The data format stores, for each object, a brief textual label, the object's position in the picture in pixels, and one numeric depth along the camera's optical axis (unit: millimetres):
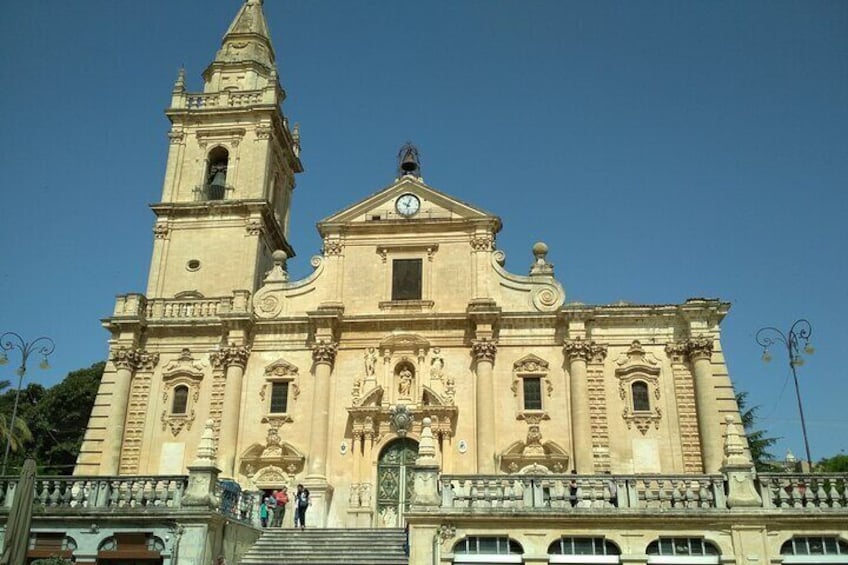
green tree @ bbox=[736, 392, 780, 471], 38469
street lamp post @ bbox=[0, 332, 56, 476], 23969
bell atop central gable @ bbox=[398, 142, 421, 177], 31891
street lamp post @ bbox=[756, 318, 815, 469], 22406
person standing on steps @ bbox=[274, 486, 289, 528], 23172
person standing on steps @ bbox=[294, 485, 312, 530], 22438
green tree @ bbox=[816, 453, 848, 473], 50253
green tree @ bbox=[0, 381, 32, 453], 33812
